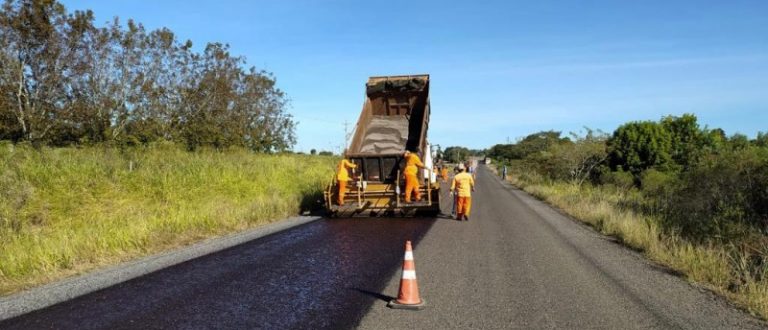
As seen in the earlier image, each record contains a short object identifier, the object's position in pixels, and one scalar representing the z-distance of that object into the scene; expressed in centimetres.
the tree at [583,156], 3478
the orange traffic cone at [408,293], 492
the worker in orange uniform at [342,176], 1277
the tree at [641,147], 3456
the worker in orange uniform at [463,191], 1285
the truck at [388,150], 1297
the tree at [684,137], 3456
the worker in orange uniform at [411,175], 1265
